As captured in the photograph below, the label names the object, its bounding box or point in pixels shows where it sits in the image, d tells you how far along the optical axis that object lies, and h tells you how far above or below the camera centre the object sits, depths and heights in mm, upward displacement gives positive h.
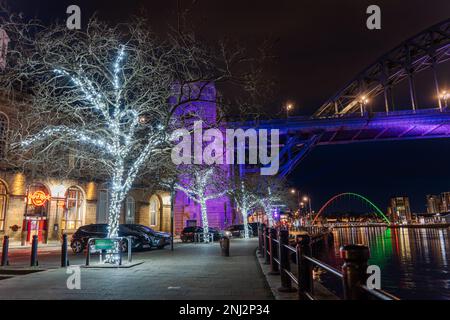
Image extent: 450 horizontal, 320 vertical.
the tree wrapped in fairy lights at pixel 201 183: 27906 +3905
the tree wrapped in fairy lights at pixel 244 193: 37800 +3891
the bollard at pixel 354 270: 3008 -306
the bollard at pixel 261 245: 17208 -583
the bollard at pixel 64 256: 13252 -679
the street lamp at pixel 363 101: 67750 +22194
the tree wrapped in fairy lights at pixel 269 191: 46938 +5120
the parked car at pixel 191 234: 34203 -32
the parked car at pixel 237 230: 42719 +288
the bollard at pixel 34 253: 13398 -568
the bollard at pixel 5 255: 13855 -634
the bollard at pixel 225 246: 17250 -575
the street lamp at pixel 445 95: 59938 +20401
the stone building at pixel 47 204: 27828 +2556
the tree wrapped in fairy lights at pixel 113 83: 13156 +5531
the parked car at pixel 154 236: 23392 -123
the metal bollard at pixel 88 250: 12896 -496
